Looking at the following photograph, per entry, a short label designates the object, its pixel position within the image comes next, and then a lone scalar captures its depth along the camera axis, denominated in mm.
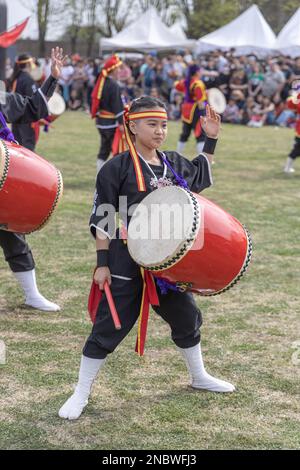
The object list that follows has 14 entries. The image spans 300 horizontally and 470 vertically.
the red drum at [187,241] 2584
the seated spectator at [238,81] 17094
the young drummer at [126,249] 2846
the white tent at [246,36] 18812
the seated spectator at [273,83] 16594
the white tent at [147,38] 21844
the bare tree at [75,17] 35219
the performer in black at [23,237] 3930
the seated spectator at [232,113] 17297
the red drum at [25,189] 3307
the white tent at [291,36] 16469
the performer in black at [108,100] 8078
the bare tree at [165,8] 36625
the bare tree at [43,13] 28464
